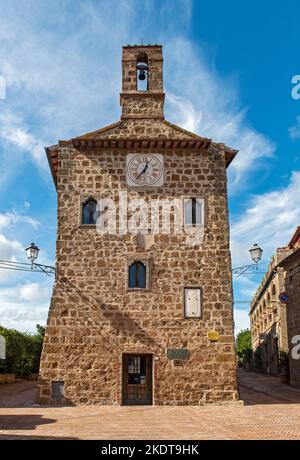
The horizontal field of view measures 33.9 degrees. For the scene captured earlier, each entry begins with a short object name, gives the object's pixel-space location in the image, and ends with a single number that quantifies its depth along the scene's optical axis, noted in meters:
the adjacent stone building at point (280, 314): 24.06
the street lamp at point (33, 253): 15.57
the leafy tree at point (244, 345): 44.84
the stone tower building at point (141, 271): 15.20
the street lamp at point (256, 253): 16.44
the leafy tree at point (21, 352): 25.77
